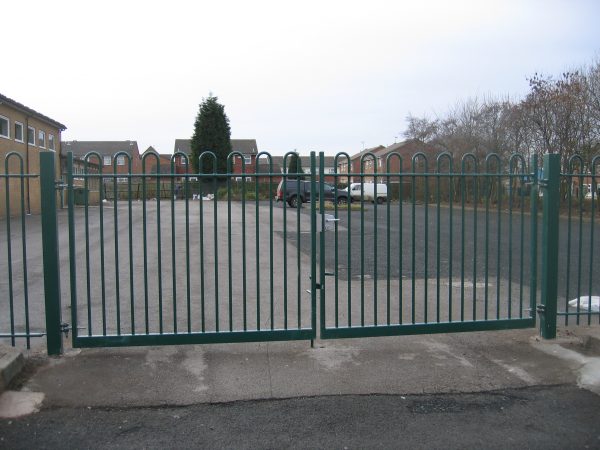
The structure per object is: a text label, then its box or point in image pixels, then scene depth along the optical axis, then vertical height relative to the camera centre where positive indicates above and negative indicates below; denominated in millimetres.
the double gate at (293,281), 4719 -1501
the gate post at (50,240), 4543 -443
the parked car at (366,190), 19639 -151
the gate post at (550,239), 5203 -518
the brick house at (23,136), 23281 +2618
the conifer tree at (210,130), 45156 +4940
